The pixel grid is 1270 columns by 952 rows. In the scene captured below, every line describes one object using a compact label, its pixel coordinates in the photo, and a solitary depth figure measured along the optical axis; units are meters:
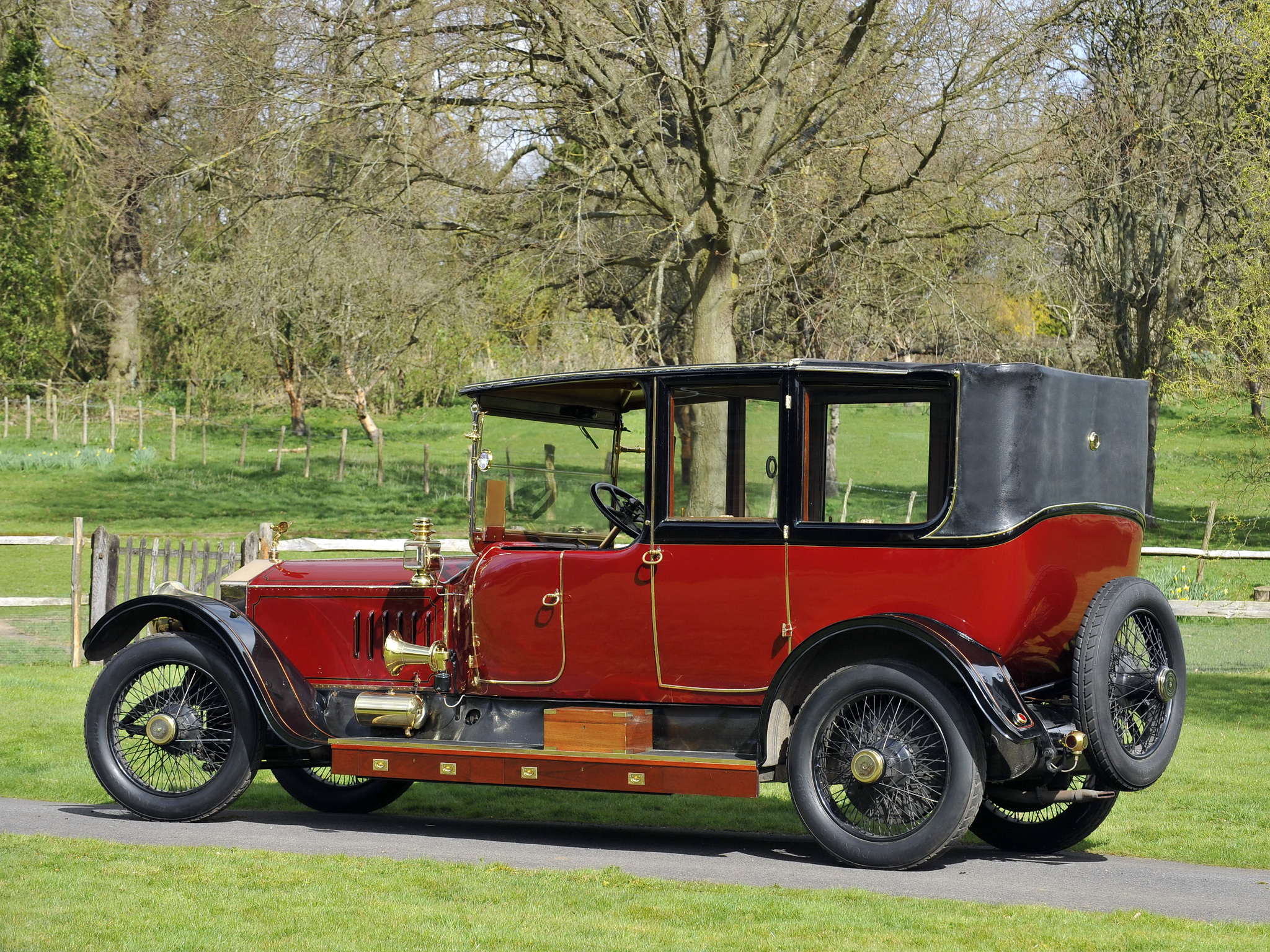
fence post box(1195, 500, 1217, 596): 19.06
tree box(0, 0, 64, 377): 36.31
